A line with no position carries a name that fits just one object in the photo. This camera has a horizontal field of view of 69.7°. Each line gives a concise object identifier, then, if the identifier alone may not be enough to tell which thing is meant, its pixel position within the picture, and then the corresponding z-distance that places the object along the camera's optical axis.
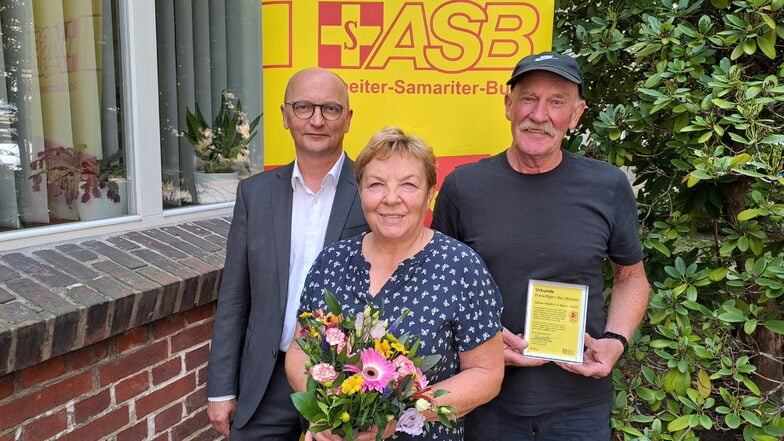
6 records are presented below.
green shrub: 1.89
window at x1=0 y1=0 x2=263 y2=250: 2.33
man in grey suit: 1.97
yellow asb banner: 2.34
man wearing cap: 1.78
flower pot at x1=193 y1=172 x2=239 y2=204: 3.27
